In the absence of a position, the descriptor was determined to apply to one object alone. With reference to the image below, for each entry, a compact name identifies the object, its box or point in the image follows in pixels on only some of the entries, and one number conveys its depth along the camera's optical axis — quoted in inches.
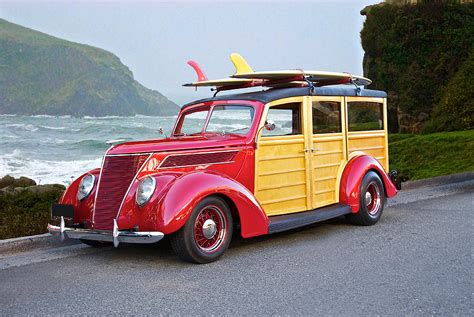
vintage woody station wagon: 227.5
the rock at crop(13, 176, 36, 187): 637.3
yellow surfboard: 283.1
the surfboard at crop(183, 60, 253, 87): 309.6
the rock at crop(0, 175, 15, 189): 637.9
